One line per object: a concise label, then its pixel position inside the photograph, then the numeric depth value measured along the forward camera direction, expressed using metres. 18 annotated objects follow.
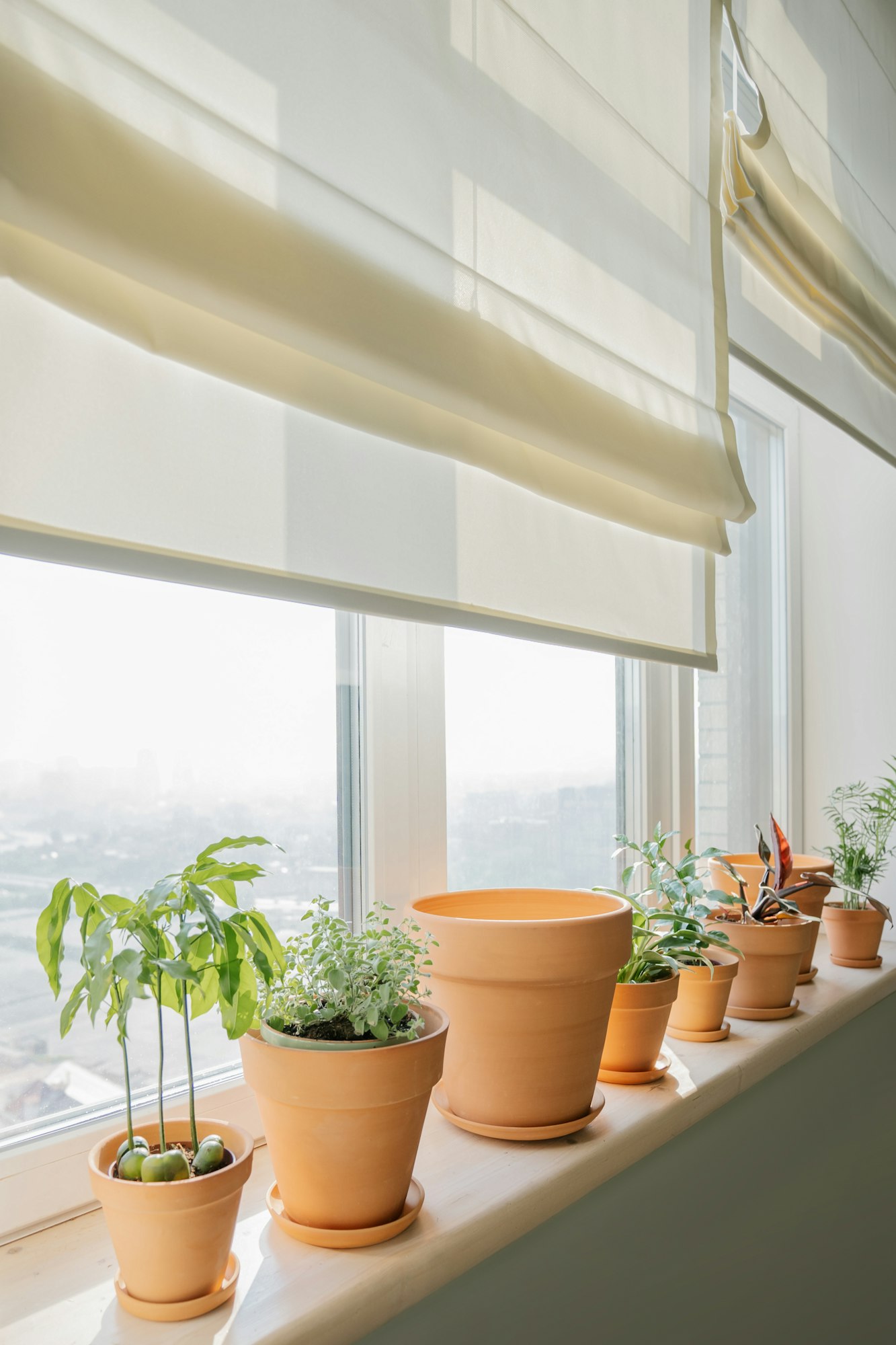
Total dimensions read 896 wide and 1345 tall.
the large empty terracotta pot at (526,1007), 0.84
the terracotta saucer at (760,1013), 1.31
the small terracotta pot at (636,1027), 1.04
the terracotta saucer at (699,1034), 1.21
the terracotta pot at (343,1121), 0.68
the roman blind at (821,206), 1.35
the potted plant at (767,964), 1.31
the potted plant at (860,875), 1.67
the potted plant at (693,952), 1.17
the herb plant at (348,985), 0.73
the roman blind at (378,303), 0.58
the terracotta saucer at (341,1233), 0.70
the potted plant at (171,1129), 0.60
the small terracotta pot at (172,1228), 0.59
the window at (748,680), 1.80
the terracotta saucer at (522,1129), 0.87
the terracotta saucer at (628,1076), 1.04
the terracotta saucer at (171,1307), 0.61
